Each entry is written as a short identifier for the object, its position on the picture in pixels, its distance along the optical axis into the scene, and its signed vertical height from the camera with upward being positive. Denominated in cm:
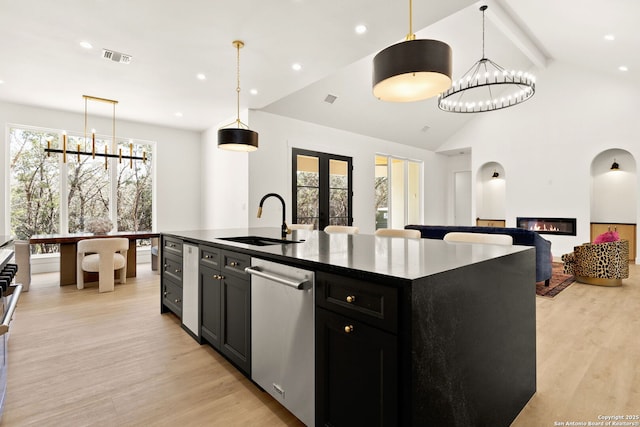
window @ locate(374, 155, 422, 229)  834 +57
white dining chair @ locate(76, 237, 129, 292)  443 -65
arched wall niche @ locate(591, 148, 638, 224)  708 +53
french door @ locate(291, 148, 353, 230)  656 +52
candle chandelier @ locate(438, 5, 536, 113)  489 +214
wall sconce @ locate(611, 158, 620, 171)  711 +101
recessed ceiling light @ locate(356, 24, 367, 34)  319 +184
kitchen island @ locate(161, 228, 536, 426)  112 -48
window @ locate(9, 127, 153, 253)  557 +49
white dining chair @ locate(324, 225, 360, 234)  393 -21
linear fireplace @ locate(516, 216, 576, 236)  747 -31
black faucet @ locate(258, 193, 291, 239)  278 -16
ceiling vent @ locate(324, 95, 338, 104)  607 +216
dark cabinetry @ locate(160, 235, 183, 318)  304 -63
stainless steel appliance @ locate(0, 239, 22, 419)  159 -51
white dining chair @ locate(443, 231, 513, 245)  228 -20
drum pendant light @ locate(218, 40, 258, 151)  340 +80
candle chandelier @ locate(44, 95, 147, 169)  464 +162
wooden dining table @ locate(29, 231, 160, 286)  454 -46
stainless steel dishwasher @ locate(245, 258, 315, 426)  152 -64
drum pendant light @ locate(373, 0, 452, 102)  179 +86
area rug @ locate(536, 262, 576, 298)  424 -106
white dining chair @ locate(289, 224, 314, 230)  435 -20
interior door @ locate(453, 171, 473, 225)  1055 +46
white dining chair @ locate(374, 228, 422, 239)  309 -21
